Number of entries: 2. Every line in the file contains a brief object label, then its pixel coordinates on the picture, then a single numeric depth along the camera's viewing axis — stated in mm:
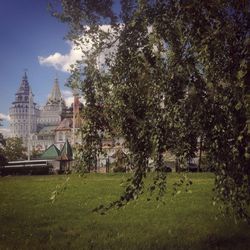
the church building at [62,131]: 114790
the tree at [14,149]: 83048
